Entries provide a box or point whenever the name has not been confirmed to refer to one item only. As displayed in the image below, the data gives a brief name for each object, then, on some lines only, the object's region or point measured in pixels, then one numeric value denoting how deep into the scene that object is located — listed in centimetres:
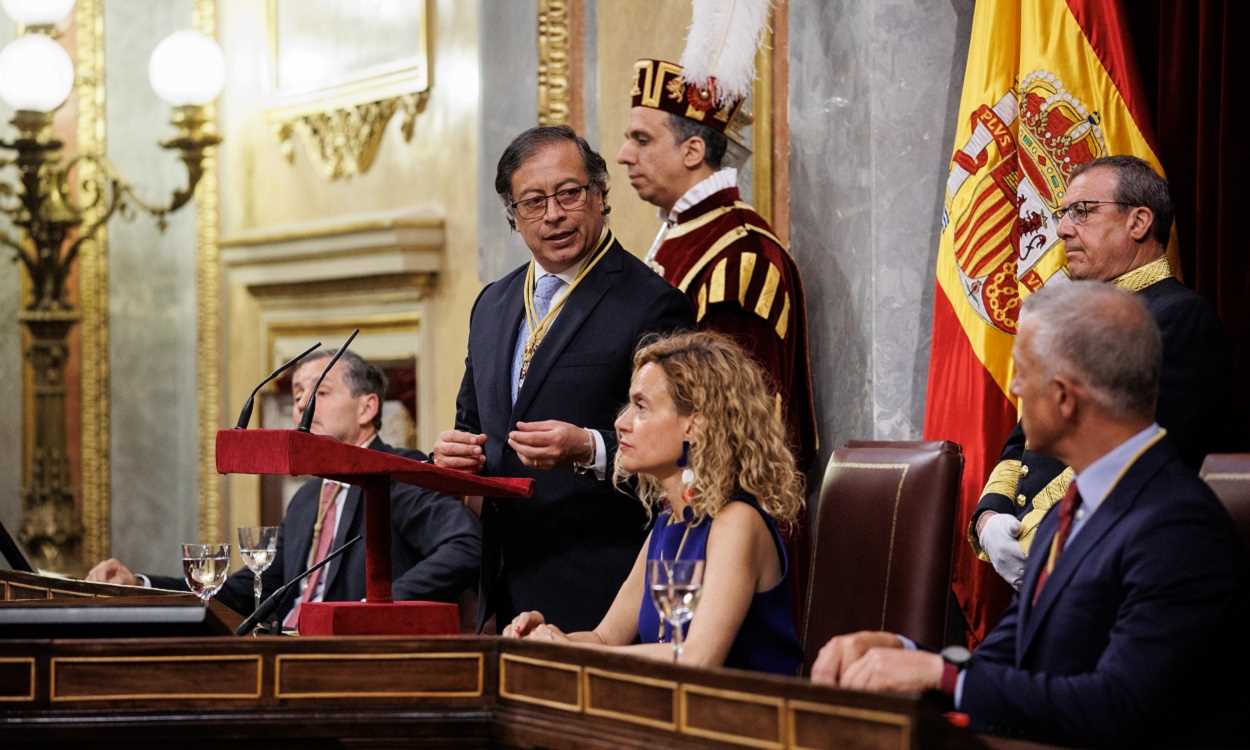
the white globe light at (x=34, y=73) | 1295
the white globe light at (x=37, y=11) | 1325
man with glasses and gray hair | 654
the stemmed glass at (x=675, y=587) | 492
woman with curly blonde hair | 568
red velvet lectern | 550
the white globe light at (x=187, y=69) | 1355
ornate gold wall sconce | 1311
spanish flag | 779
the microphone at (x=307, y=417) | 565
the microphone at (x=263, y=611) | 571
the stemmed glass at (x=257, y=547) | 698
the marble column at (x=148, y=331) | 1562
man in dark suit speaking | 662
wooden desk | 507
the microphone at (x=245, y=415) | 563
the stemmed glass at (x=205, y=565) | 648
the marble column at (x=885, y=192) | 872
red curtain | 743
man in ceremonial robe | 840
